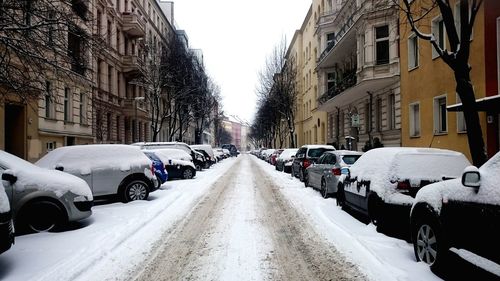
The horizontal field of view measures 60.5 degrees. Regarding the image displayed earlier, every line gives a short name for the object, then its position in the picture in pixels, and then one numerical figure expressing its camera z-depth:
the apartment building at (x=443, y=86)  14.02
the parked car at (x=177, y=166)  20.38
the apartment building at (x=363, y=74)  22.62
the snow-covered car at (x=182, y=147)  24.27
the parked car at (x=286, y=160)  25.20
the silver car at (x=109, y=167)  11.02
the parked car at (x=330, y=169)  12.02
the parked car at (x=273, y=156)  36.25
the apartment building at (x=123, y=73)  32.09
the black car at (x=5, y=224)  5.25
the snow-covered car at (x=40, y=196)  7.41
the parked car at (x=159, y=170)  15.45
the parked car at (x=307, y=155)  17.61
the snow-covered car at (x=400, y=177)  6.95
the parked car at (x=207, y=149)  33.66
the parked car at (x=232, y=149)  89.75
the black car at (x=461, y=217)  4.27
